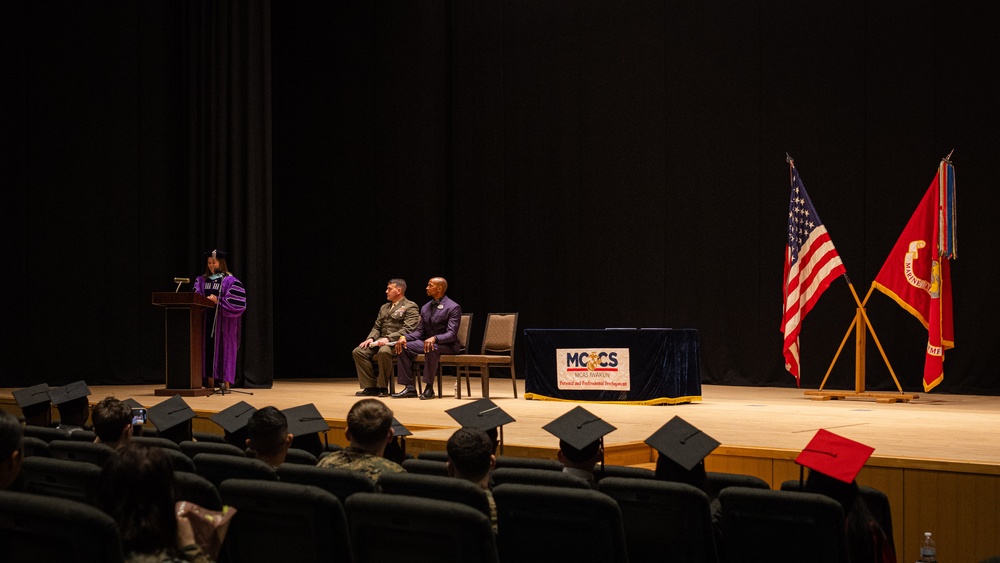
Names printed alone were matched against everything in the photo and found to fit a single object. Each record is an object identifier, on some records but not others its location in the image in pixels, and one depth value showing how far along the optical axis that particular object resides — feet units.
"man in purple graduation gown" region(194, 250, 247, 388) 31.71
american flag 29.19
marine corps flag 27.84
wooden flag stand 28.14
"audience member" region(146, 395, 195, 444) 15.44
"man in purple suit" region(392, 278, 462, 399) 29.17
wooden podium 29.68
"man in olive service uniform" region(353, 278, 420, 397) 29.86
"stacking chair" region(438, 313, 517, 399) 28.91
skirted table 26.45
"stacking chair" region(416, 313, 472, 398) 29.76
